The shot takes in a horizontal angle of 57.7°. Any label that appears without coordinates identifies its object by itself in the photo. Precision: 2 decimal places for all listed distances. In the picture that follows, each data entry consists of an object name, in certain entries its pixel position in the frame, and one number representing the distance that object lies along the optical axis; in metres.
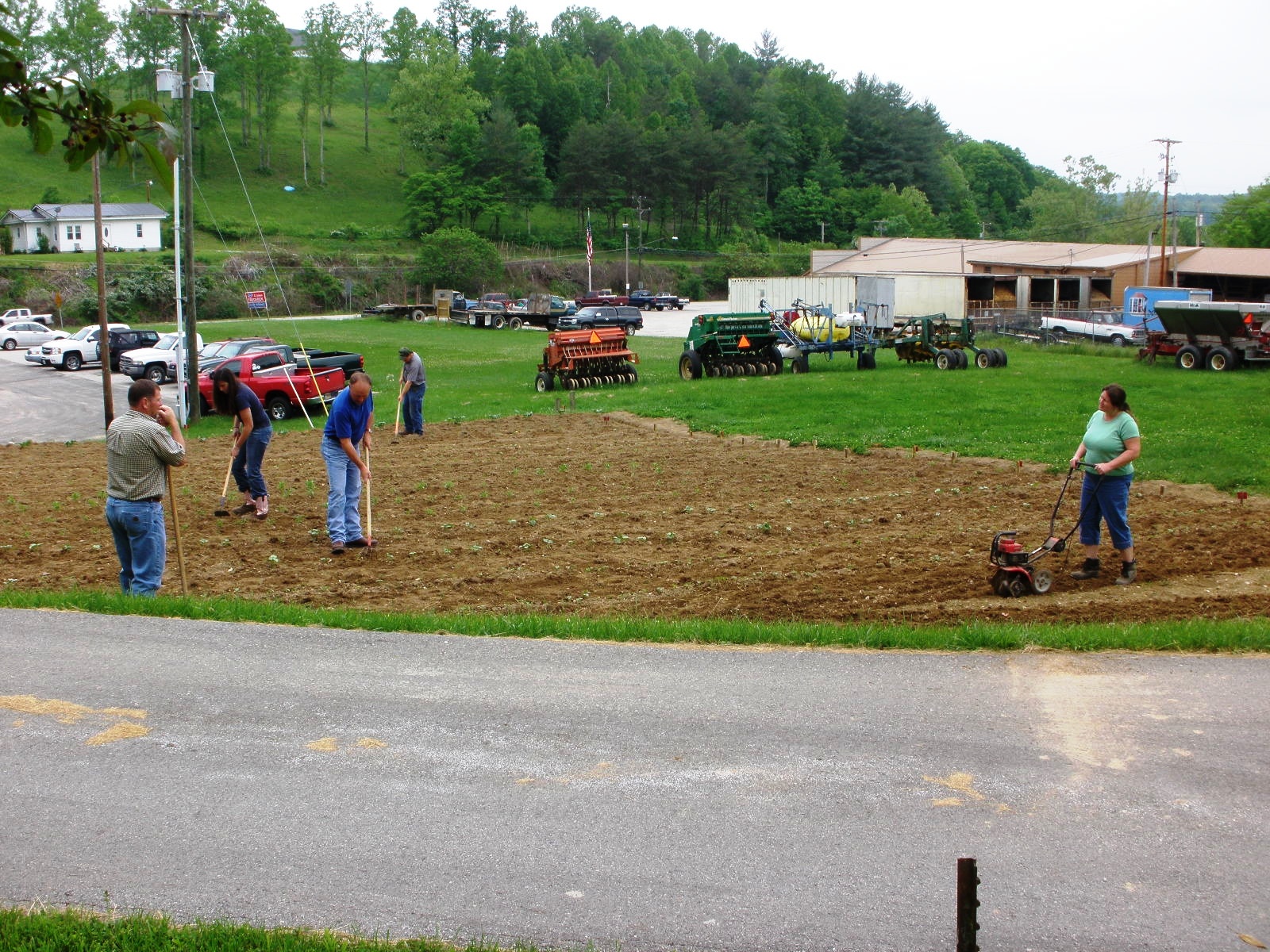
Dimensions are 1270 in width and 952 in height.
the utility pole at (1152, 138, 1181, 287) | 69.56
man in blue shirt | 11.95
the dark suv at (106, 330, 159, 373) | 42.38
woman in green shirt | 10.39
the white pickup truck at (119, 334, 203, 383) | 38.78
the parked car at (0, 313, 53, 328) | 58.59
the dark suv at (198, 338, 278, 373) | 32.66
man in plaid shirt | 9.35
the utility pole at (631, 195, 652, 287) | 105.19
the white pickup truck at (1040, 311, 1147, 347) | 46.94
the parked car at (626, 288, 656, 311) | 82.31
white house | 86.31
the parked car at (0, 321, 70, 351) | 53.22
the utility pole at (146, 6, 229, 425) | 26.03
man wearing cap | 22.73
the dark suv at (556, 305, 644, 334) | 58.47
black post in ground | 3.52
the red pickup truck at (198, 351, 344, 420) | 27.69
